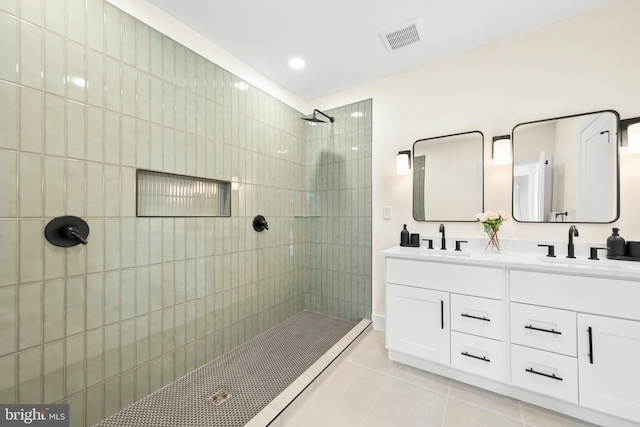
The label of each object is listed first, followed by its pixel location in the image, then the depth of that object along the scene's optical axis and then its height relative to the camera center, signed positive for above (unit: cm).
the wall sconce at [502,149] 198 +53
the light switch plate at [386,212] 253 +3
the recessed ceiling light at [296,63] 227 +140
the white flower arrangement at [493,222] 189 -5
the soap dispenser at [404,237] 231 -20
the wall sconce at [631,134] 158 +53
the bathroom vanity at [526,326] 129 -67
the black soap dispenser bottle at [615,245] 156 -18
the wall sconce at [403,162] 240 +51
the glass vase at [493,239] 193 -18
